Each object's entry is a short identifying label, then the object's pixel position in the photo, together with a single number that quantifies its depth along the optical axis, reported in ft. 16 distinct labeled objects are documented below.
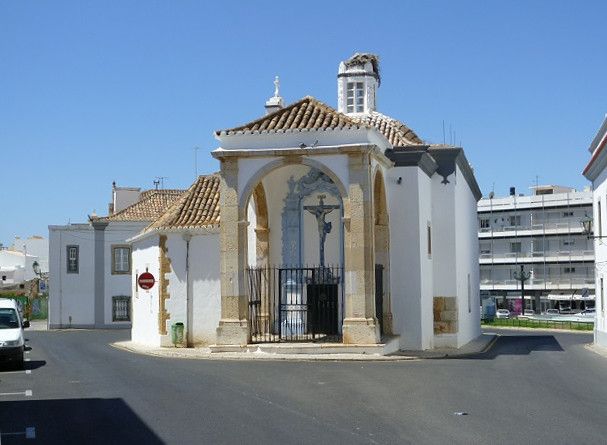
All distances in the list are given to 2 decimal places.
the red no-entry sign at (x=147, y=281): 102.12
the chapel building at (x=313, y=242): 88.53
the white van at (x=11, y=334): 73.20
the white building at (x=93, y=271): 179.42
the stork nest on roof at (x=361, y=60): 119.65
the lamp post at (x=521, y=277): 232.43
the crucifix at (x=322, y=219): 100.58
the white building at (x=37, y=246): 356.38
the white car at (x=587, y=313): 227.57
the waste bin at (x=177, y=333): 99.71
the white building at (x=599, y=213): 105.70
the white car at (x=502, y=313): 248.46
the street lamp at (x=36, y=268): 235.61
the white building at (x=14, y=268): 314.76
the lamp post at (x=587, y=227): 106.32
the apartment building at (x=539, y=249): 258.16
